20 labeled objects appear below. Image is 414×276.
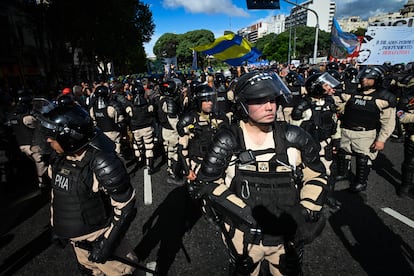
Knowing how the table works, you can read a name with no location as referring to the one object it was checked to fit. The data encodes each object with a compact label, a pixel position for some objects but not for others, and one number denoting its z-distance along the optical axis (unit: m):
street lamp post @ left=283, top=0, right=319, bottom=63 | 16.24
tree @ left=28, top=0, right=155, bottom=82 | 17.42
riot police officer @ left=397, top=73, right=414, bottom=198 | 4.70
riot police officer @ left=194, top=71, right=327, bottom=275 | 2.03
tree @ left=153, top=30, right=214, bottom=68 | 84.31
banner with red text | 9.02
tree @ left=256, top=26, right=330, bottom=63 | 71.38
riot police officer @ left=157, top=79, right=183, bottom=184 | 6.35
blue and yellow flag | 12.55
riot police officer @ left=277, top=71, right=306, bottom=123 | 5.35
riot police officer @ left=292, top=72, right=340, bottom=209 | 4.96
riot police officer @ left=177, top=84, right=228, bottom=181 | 4.61
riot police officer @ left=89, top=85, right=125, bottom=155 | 6.53
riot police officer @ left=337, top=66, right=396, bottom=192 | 4.62
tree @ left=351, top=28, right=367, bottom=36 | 90.49
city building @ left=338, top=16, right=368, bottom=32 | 170.00
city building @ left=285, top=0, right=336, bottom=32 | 142.49
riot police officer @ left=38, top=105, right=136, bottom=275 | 2.19
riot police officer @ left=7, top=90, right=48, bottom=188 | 5.52
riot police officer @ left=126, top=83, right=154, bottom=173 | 7.08
